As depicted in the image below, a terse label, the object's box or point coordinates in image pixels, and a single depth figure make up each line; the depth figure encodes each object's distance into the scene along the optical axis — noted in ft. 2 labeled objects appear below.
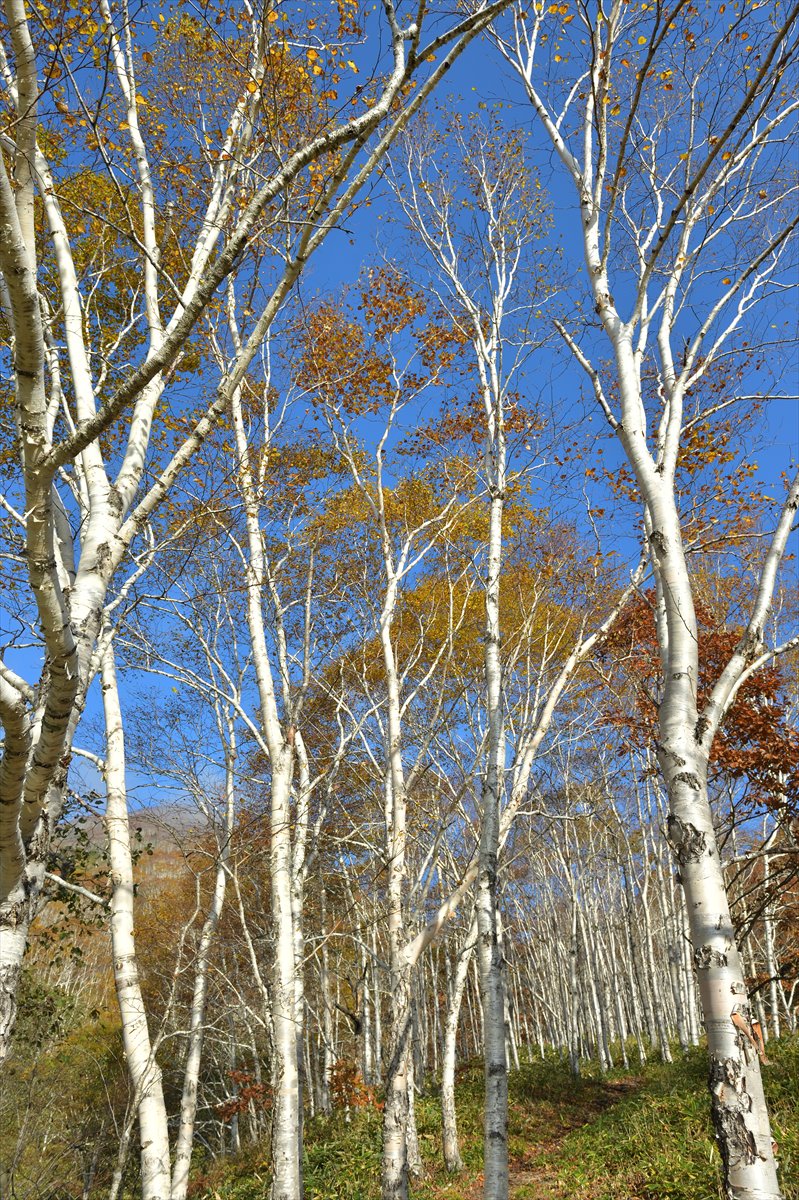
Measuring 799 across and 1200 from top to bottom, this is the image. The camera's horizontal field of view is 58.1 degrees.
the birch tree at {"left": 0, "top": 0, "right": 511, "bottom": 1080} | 6.86
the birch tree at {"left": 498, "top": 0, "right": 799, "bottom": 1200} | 8.24
